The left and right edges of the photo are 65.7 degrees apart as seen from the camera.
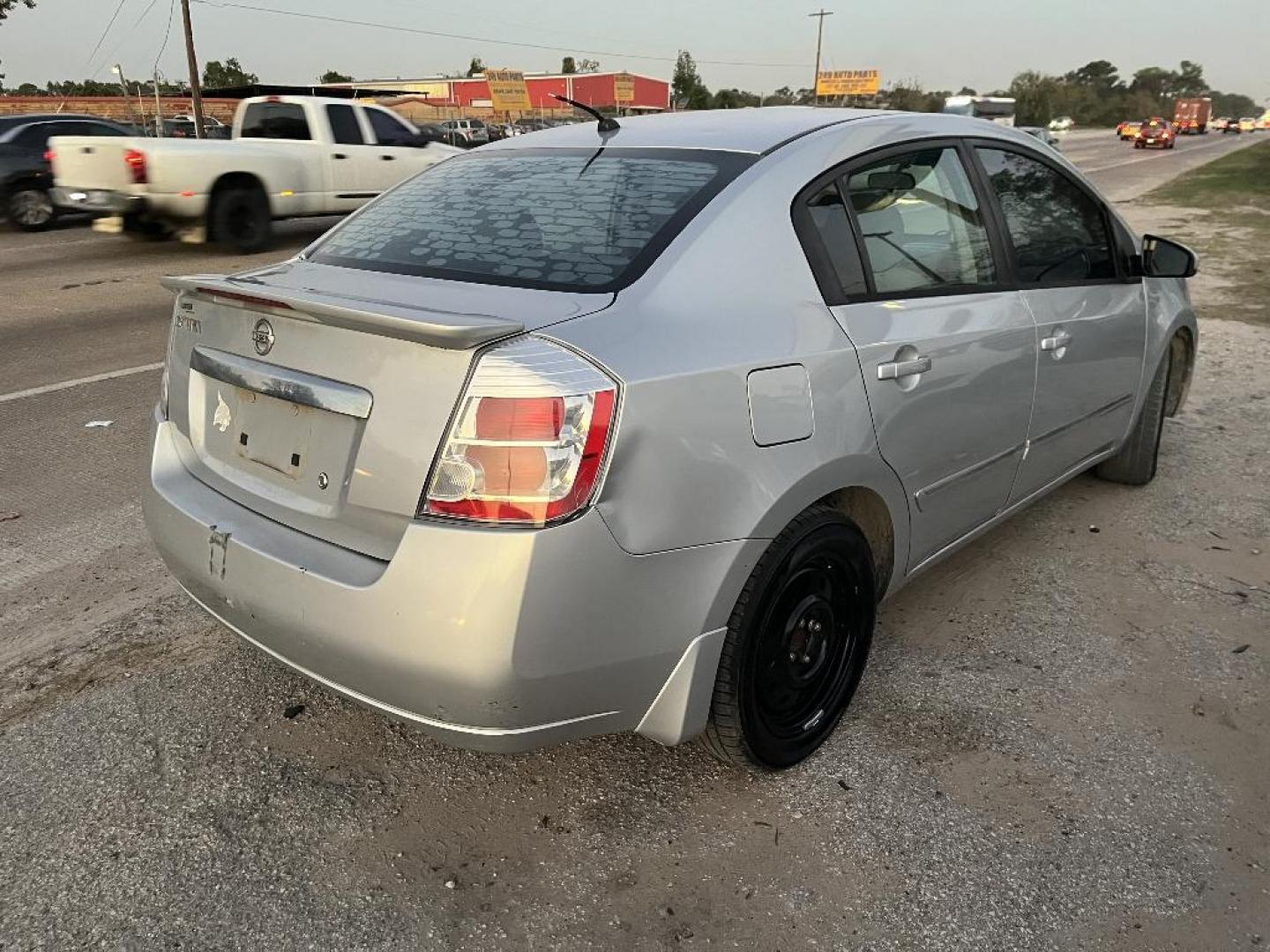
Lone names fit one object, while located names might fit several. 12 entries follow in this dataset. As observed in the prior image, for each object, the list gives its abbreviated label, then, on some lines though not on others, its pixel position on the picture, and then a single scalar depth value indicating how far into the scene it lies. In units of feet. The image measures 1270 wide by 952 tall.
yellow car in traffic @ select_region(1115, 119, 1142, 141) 210.38
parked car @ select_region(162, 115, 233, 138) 97.71
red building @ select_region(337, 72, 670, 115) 267.92
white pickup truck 35.78
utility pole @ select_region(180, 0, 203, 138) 99.19
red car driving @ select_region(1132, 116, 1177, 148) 182.91
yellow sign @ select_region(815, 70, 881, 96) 219.00
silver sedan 6.40
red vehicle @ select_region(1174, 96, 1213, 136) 280.31
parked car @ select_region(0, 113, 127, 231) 44.24
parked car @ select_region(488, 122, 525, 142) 109.24
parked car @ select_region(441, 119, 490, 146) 105.78
